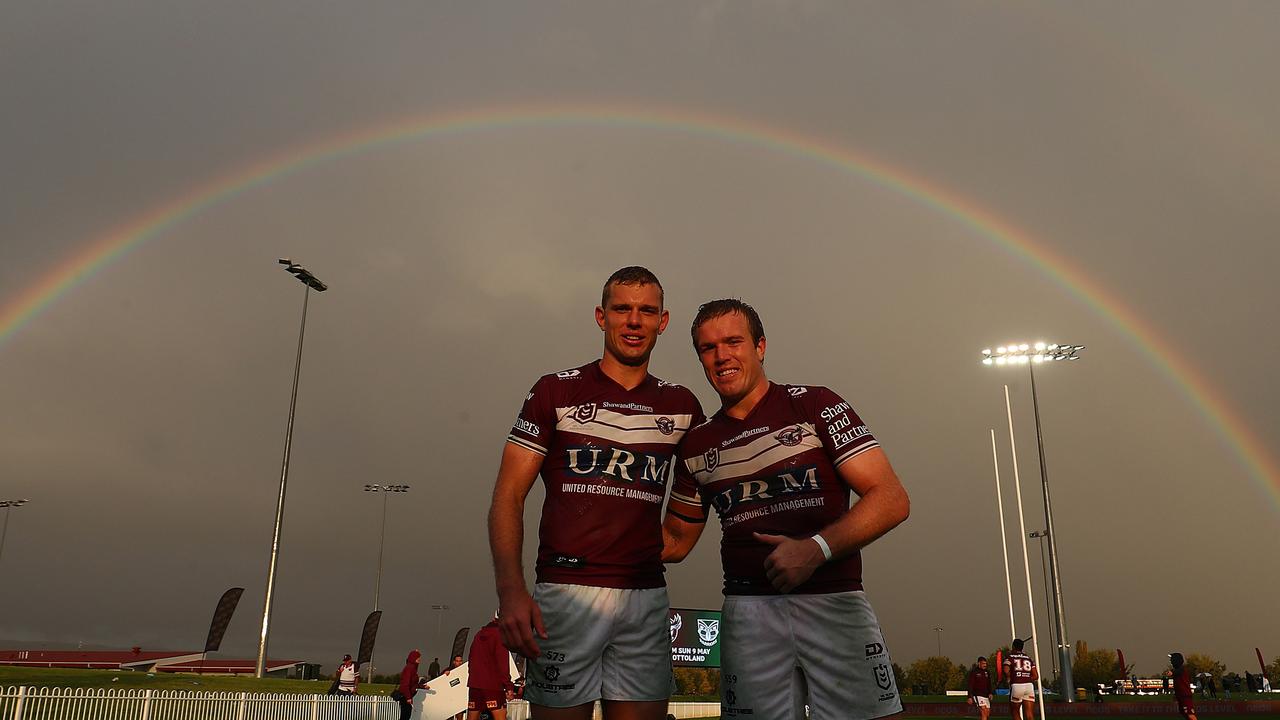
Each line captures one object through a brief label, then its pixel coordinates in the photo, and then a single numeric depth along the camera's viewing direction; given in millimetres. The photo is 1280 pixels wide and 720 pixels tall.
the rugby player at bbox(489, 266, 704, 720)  3828
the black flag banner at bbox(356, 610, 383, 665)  43444
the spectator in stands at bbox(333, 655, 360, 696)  26688
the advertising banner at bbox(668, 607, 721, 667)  31581
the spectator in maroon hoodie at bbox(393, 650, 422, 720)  20781
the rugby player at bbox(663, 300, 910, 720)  3600
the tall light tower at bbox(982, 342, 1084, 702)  37625
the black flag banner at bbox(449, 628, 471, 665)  57969
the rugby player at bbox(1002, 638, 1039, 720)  20812
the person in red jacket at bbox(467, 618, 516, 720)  12875
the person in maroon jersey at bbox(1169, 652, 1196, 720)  20484
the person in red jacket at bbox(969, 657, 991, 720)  23453
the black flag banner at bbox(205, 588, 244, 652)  30547
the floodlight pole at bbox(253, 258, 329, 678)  32750
